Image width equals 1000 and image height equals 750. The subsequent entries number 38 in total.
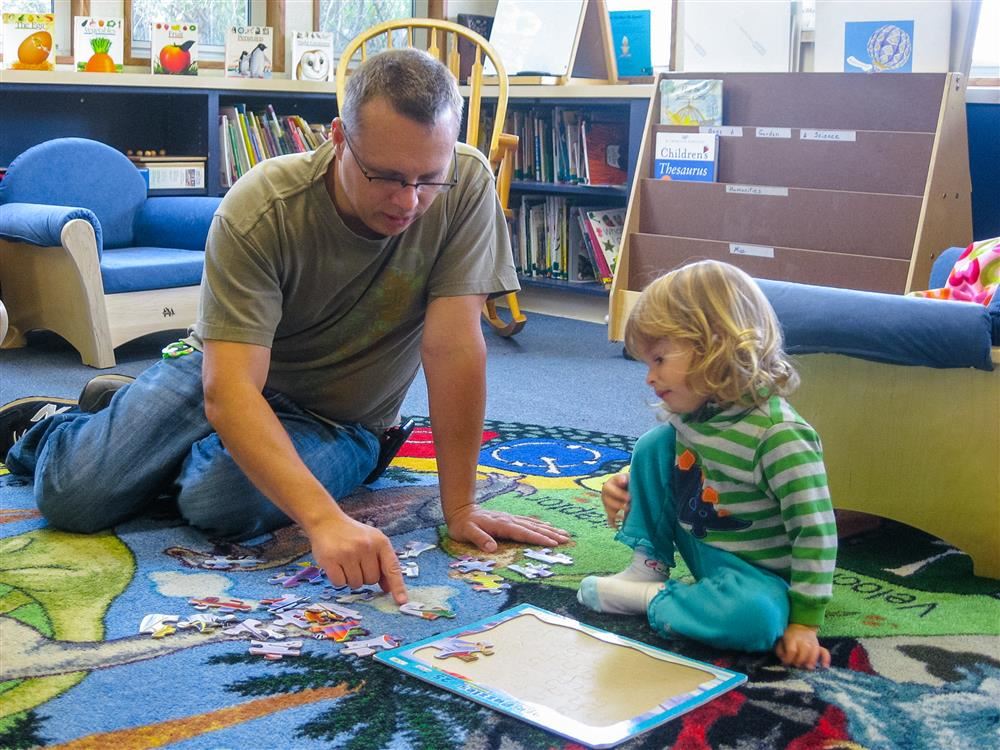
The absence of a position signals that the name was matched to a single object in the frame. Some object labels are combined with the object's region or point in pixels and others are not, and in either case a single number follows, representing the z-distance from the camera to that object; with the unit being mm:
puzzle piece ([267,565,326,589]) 1935
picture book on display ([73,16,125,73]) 4555
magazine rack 3654
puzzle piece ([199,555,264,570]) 2027
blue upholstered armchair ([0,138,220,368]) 3801
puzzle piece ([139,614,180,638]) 1741
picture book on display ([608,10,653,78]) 4785
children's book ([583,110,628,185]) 4836
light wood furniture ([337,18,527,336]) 4141
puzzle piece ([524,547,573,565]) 2081
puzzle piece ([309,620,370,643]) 1732
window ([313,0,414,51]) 5449
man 1811
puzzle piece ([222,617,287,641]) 1733
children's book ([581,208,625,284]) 4824
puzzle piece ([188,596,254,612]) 1829
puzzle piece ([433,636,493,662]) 1660
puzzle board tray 1499
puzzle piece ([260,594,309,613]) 1834
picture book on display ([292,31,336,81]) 5150
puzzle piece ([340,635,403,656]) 1686
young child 1686
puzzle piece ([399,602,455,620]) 1816
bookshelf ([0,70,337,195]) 4500
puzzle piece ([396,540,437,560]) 2080
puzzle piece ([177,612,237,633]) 1762
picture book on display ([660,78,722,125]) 4129
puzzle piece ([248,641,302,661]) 1669
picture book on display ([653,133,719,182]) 4133
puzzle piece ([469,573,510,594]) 1936
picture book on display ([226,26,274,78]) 4961
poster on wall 3936
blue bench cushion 1987
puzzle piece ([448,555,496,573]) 2014
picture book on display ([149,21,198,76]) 4715
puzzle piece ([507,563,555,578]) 2008
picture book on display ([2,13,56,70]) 4320
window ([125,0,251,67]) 4906
